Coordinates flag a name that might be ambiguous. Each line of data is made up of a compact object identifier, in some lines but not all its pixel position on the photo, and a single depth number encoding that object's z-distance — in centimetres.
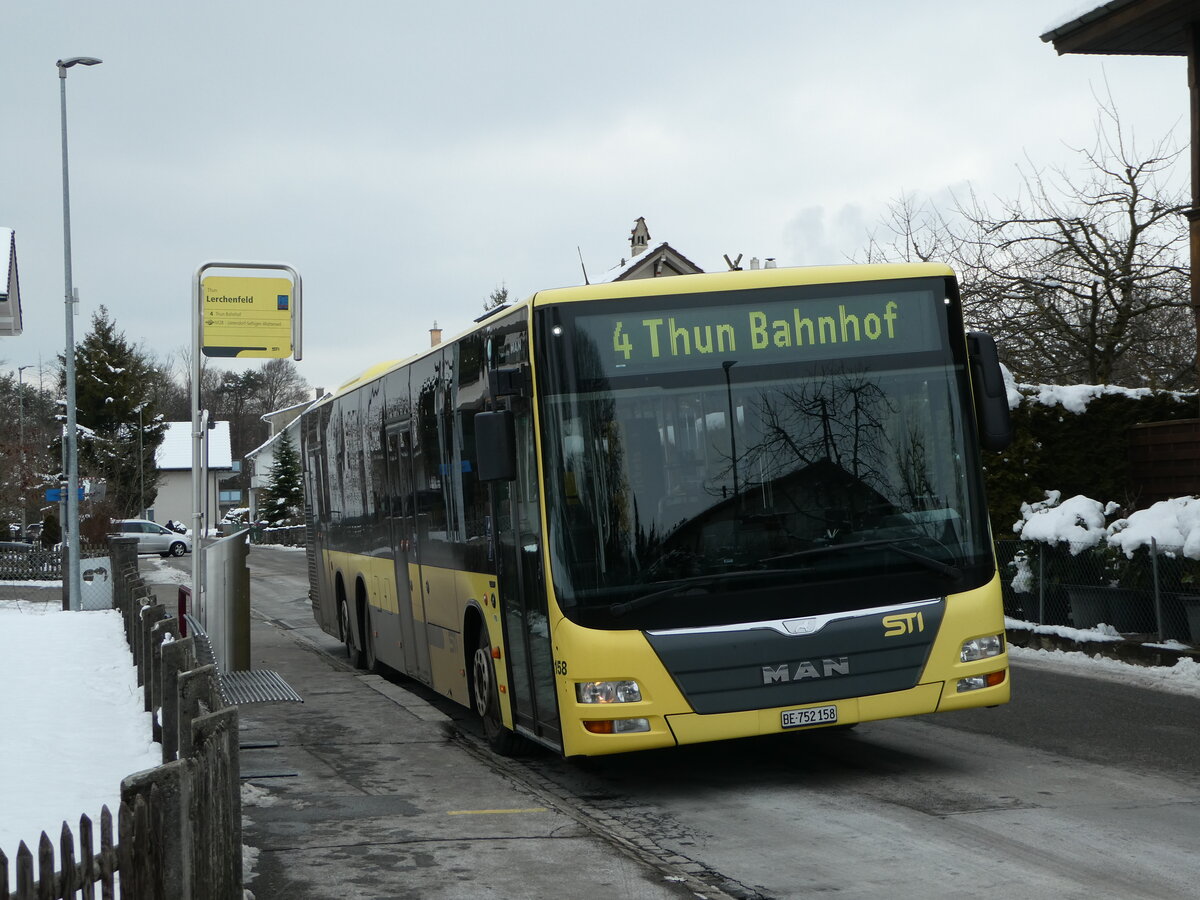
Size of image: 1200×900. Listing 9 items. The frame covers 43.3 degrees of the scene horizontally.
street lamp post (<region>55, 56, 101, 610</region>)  3256
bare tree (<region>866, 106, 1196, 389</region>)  2441
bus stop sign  1422
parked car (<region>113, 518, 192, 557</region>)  6712
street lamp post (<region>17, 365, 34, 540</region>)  4800
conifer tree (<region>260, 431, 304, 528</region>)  8331
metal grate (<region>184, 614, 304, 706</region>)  1254
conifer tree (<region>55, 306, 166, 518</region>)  6309
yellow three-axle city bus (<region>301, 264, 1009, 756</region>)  824
